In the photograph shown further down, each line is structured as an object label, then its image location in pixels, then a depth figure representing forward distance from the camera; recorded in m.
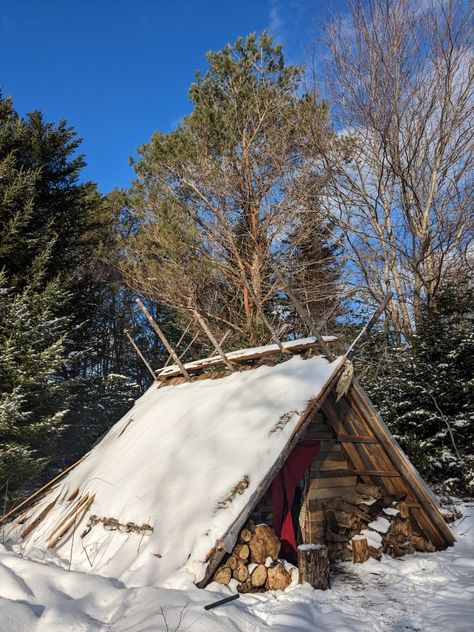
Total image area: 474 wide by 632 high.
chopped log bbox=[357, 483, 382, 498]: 6.73
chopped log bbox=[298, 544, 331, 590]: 5.08
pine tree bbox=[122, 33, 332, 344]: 15.70
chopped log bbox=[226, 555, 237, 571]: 4.82
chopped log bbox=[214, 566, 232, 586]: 4.69
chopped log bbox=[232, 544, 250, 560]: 4.95
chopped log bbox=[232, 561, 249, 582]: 4.81
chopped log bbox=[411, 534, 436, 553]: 6.70
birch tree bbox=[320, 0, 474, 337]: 13.26
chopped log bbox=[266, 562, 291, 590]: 4.95
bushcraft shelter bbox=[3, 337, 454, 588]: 4.75
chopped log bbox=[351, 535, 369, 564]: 6.23
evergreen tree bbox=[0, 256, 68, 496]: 10.02
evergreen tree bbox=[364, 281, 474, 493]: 11.05
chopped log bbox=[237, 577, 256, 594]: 4.74
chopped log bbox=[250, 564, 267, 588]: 4.86
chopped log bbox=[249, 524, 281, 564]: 5.02
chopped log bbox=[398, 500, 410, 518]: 6.67
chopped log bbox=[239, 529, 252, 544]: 5.07
